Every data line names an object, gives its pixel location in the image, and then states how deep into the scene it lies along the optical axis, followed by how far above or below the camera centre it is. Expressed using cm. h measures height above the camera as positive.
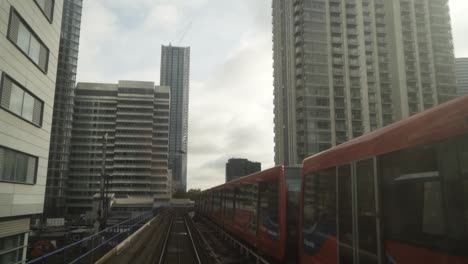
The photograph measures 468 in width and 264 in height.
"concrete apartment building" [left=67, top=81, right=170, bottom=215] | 14338 +1992
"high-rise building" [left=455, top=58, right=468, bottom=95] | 19400 +6492
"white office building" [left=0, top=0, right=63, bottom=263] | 1903 +468
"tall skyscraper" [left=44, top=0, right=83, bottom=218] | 12306 +2536
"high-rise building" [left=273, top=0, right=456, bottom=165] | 7550 +2763
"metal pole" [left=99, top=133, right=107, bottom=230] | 2805 +171
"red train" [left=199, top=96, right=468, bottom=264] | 404 +3
